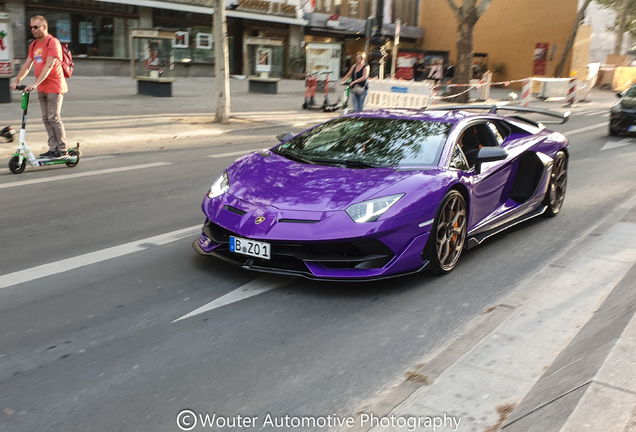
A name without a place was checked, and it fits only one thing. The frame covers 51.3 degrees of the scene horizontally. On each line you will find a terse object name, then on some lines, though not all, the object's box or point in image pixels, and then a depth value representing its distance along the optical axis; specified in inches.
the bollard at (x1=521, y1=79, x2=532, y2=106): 979.5
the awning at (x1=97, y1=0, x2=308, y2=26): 1190.9
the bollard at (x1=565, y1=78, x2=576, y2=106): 1124.5
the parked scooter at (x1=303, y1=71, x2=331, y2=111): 808.3
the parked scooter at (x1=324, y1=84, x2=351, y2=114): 778.3
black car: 616.1
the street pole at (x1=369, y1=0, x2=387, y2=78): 756.6
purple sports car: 186.9
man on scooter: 357.7
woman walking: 662.5
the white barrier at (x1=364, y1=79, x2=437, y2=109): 745.0
